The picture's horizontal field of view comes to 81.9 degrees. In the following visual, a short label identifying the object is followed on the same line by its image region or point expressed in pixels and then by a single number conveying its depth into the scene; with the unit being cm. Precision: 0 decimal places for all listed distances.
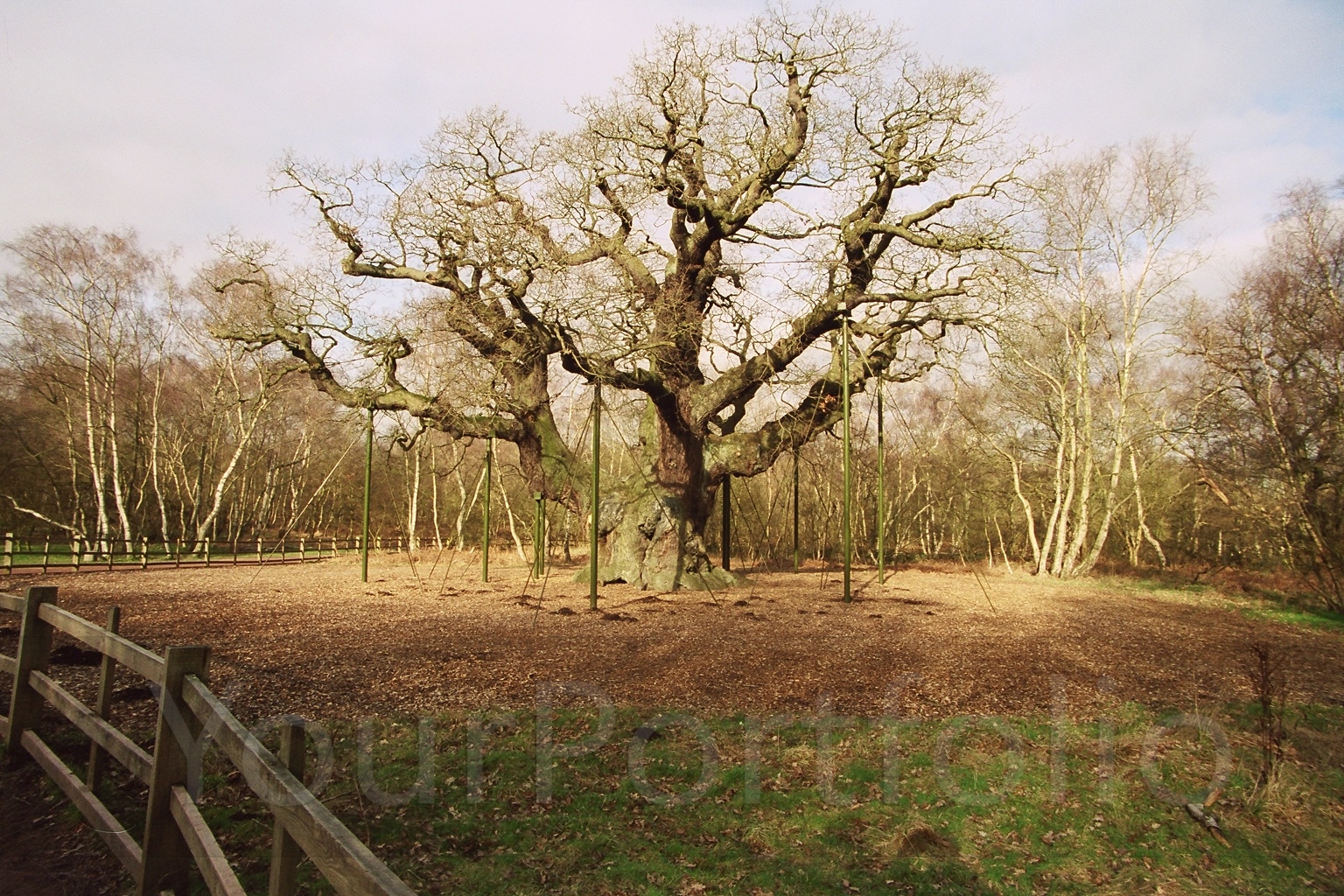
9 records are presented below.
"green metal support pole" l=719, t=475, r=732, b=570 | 1762
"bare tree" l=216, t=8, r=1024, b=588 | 1394
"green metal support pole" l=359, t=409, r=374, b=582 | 1636
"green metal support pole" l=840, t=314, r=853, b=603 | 1268
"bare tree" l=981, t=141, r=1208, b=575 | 1950
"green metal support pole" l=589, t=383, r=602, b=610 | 1220
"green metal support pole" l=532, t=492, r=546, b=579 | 1713
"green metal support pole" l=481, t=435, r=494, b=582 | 1672
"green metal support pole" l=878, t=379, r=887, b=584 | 1582
